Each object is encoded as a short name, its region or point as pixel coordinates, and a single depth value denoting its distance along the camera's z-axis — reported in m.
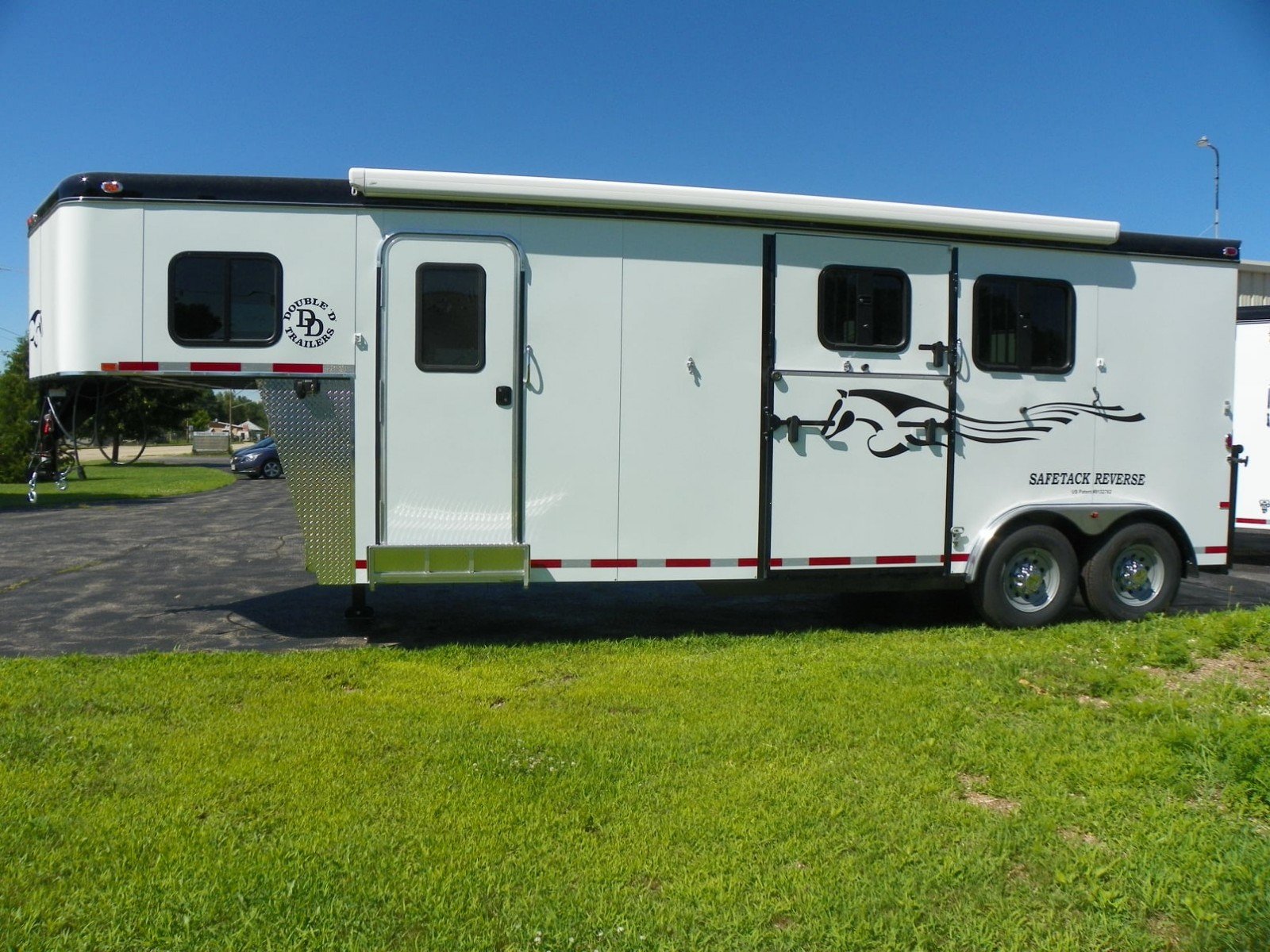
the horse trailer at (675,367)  6.80
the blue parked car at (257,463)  29.92
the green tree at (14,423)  28.67
